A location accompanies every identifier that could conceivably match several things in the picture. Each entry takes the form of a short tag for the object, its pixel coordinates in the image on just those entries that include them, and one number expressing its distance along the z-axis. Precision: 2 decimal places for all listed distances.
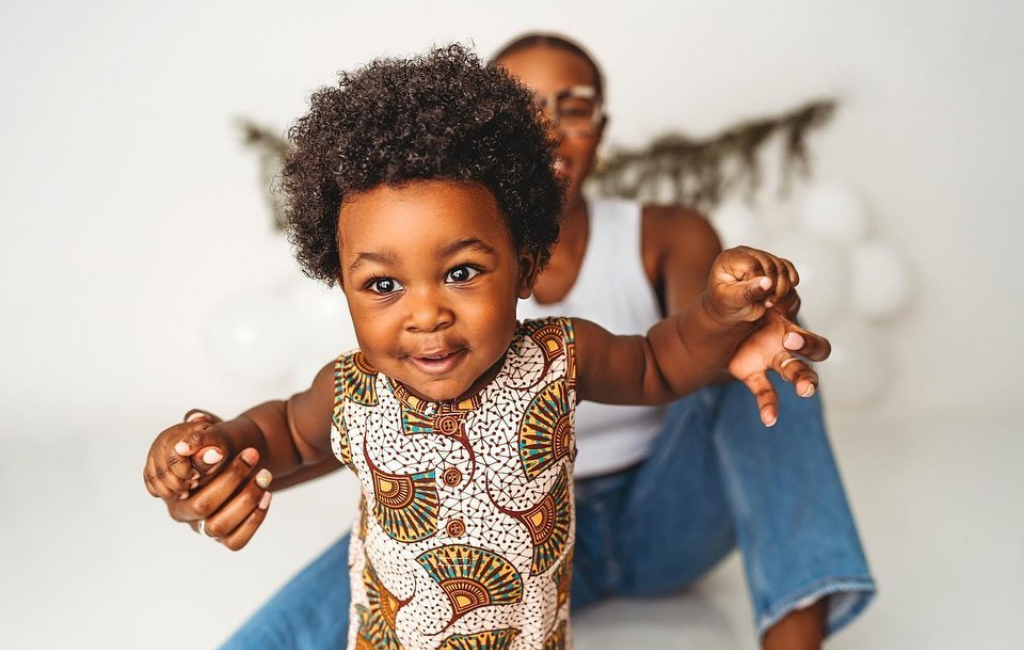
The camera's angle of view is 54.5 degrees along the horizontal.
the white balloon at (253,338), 2.39
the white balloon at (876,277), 2.56
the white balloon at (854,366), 2.55
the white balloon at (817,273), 2.39
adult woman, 1.34
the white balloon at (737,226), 2.51
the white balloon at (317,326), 2.29
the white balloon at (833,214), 2.54
